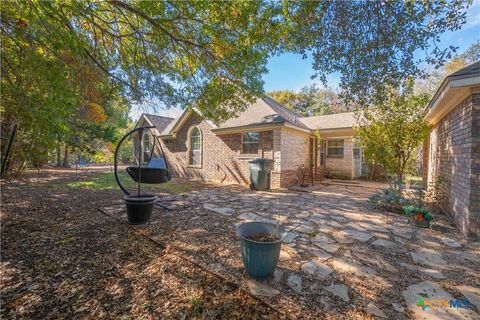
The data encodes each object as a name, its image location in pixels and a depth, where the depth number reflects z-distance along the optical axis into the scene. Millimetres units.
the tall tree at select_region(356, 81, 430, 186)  5945
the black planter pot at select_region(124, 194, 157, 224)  4168
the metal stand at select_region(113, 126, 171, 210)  4504
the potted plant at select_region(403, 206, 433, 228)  4438
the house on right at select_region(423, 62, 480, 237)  3775
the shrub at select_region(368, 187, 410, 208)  5750
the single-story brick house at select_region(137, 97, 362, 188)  9039
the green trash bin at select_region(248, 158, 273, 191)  8484
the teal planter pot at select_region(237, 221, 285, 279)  2365
